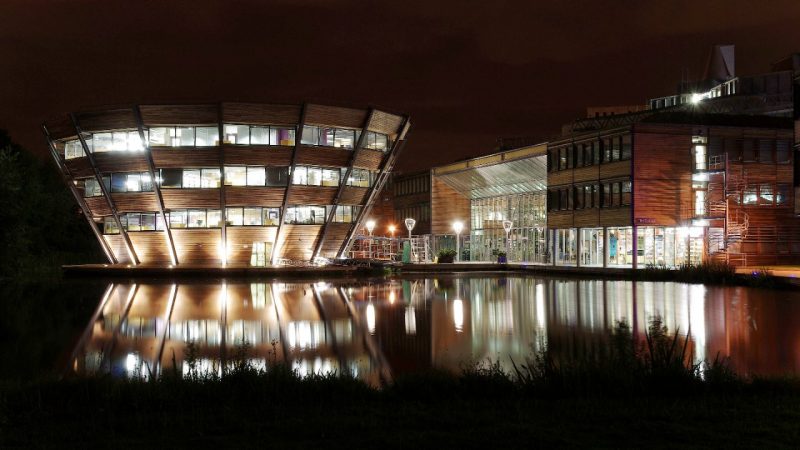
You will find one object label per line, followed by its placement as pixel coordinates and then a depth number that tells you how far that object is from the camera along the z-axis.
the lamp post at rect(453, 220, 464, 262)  71.49
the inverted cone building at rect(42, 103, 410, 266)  54.72
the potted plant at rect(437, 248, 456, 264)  63.69
